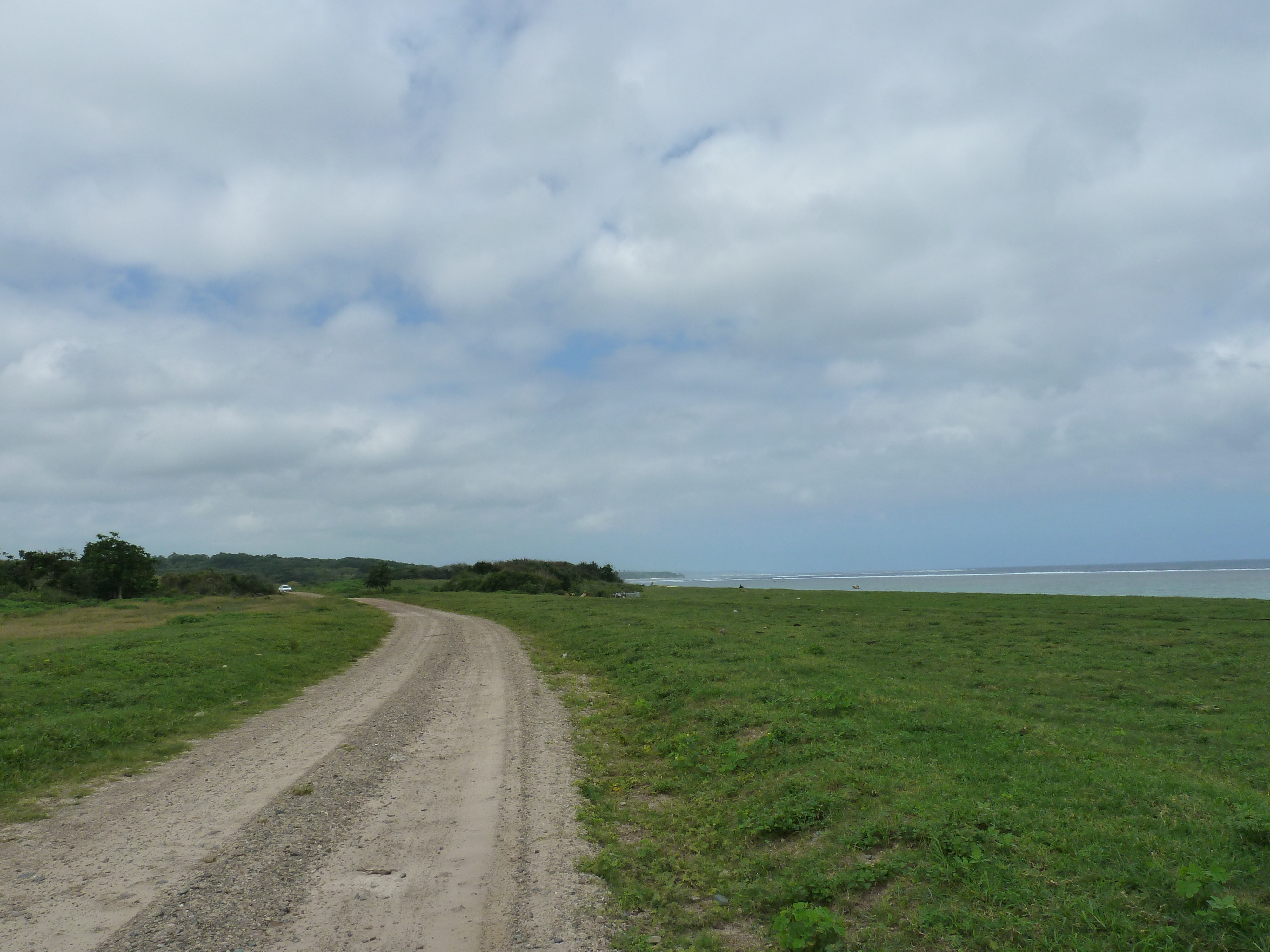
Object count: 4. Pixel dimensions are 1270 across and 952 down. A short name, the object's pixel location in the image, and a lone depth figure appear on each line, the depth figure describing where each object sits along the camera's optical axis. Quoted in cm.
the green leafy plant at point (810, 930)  582
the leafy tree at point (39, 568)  7038
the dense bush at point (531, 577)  10131
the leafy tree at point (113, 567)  6981
